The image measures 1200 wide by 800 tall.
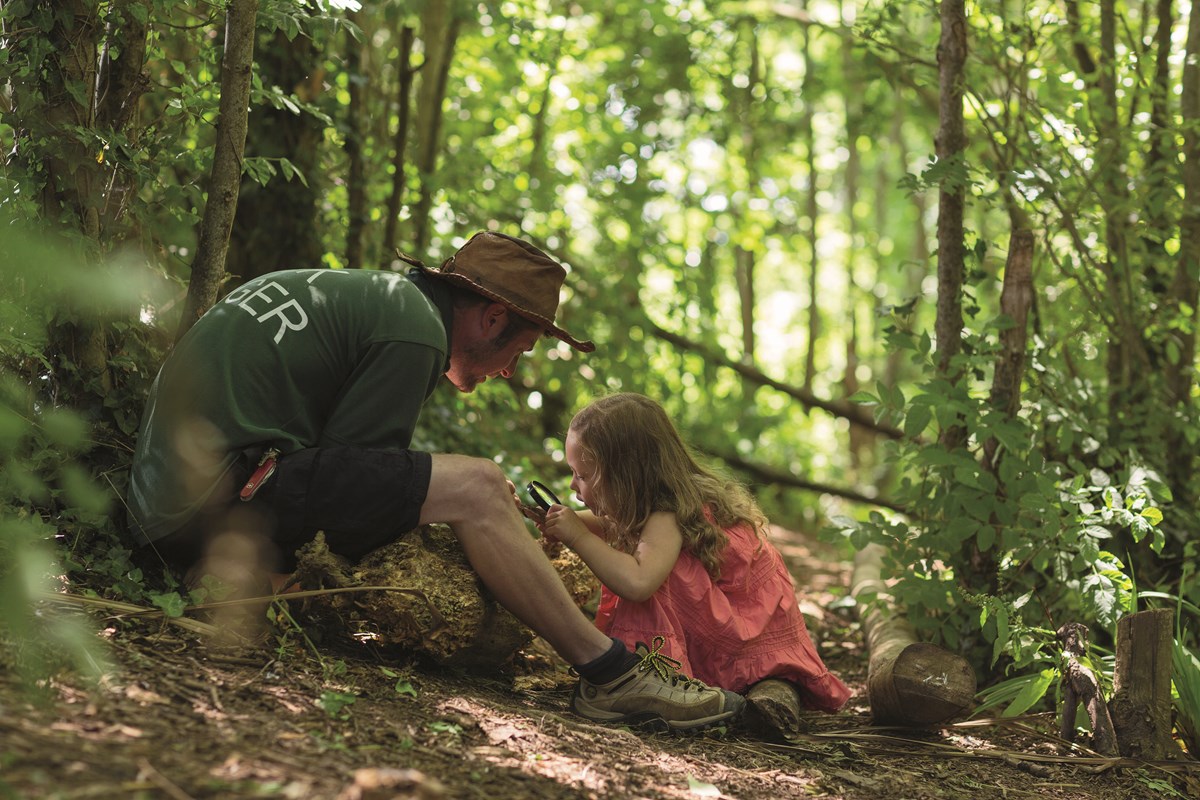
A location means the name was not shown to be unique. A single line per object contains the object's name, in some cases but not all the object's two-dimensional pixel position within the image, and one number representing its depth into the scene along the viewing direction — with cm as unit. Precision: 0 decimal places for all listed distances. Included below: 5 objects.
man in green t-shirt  308
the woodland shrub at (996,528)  374
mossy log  320
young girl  365
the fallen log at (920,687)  354
